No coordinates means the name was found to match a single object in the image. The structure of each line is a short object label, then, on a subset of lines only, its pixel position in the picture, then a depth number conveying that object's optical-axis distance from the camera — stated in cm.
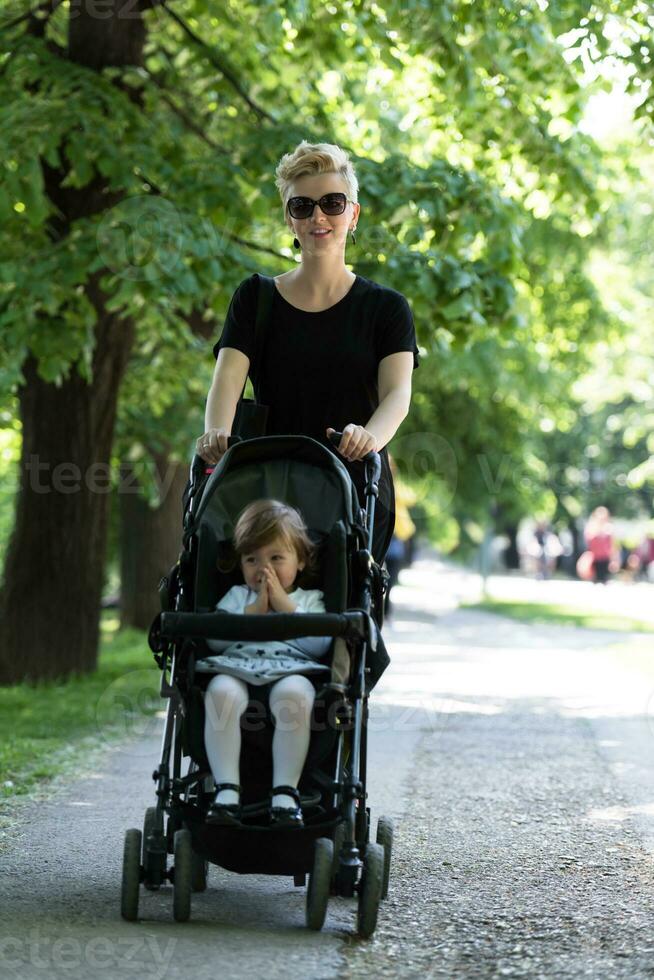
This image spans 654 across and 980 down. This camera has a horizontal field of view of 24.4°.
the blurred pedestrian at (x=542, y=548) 4659
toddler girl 444
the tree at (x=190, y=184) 1002
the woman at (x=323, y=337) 520
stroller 445
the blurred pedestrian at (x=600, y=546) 3331
